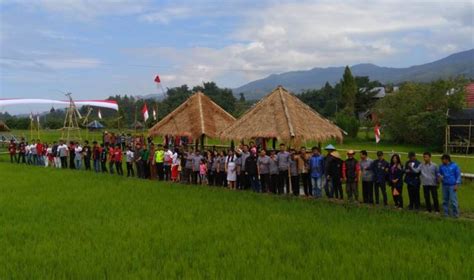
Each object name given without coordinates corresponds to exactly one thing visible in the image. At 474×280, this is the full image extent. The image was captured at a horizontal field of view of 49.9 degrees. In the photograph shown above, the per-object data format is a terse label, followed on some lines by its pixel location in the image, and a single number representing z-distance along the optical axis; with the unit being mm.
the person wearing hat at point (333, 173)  12266
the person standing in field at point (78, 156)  21516
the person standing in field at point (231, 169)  14851
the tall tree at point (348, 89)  55094
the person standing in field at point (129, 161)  18623
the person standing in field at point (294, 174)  13258
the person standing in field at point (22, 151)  25562
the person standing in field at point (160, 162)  17297
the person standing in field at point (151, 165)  17661
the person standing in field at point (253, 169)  14094
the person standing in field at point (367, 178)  11608
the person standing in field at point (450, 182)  9930
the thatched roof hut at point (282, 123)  15258
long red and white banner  28719
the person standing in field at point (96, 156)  20234
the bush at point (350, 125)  39531
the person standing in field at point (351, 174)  11984
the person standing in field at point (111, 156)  19391
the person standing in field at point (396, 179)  11047
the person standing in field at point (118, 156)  19266
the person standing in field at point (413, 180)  10727
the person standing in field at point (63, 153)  21875
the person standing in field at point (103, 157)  20141
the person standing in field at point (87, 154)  20812
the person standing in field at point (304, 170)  13055
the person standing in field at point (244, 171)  14484
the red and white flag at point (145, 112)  27347
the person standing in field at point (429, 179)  10404
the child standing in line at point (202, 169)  15883
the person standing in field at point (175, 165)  17047
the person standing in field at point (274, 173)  13664
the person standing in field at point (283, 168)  13508
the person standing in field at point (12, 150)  26219
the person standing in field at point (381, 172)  11406
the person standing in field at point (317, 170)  12578
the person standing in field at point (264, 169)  13867
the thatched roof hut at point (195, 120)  19047
